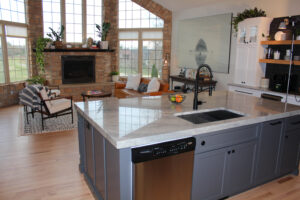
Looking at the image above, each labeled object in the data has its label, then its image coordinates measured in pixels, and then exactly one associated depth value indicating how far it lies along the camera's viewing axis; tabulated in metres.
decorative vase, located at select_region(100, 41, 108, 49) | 8.79
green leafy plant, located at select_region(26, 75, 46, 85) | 7.37
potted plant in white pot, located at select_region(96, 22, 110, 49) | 8.73
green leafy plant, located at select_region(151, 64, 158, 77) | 8.80
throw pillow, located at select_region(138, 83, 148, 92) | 7.27
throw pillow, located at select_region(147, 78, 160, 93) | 6.73
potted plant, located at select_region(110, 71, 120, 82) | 9.12
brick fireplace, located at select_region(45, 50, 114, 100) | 8.12
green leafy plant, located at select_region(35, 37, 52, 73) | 7.72
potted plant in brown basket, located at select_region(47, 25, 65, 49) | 8.08
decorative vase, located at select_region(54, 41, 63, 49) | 8.09
